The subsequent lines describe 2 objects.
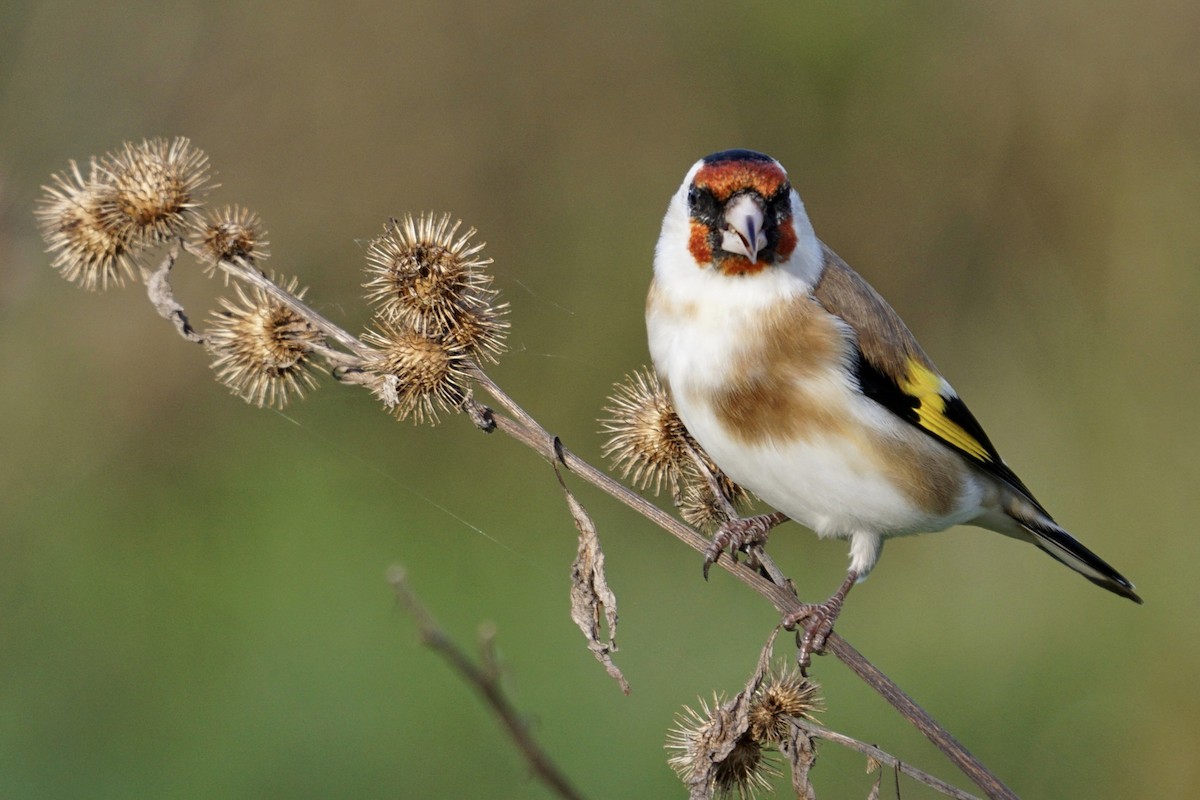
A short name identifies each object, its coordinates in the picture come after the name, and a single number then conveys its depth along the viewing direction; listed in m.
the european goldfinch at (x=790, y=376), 6.62
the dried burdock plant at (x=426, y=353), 5.51
